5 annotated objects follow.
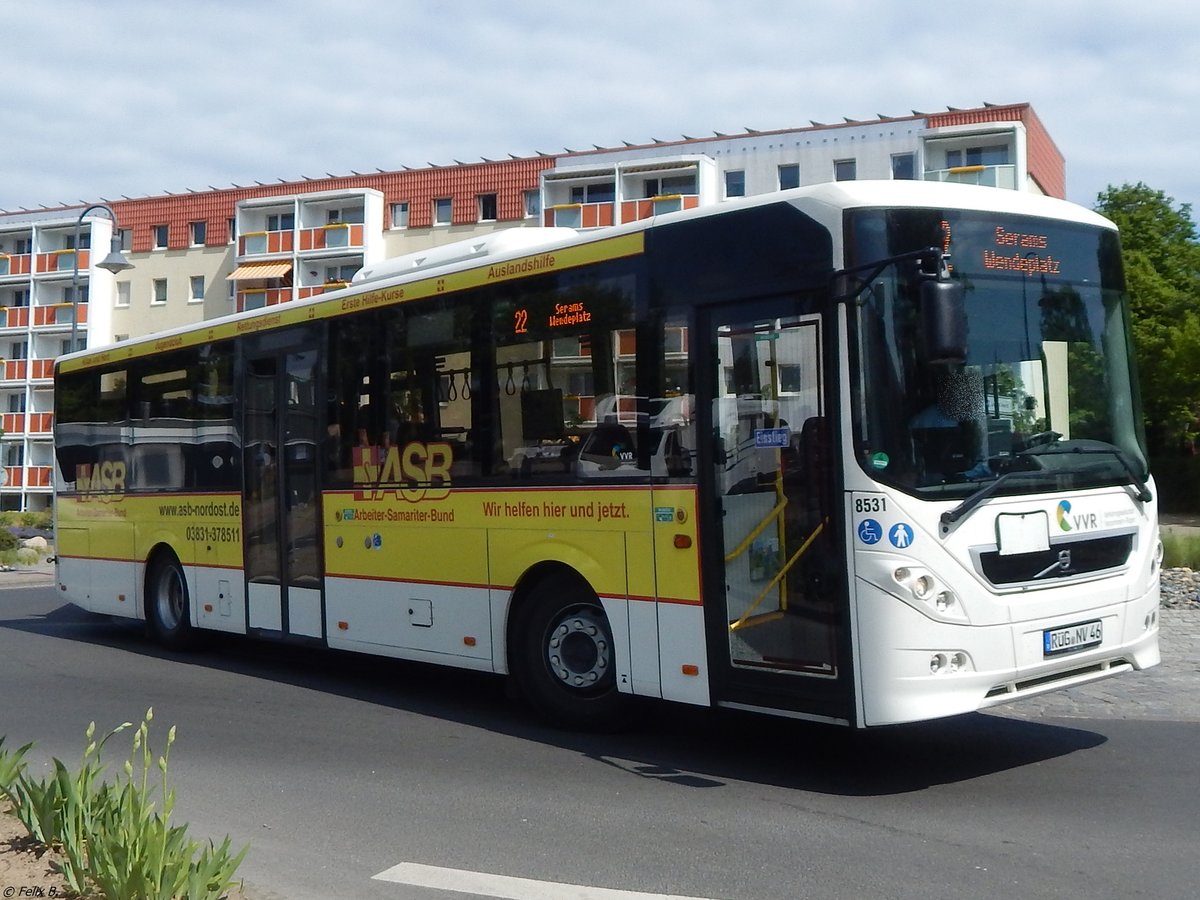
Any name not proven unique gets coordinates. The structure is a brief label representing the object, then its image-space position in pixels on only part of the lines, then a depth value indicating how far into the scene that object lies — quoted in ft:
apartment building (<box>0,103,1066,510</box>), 167.43
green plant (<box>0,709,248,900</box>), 14.99
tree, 144.97
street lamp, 78.43
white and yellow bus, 22.93
